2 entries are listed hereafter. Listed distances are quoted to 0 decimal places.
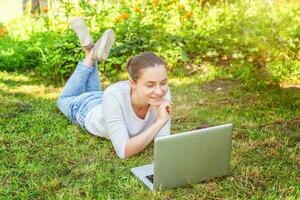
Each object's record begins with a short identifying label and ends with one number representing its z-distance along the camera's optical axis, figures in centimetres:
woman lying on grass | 331
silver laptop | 285
